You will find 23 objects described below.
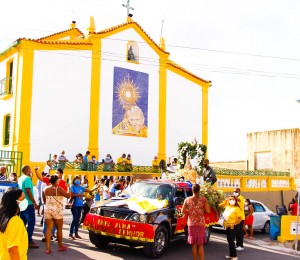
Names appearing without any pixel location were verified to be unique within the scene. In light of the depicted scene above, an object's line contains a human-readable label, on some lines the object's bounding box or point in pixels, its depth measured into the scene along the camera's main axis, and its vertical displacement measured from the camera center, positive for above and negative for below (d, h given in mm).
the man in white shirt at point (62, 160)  19547 +256
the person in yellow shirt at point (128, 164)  22062 +135
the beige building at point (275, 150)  34938 +1640
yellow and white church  21844 +4061
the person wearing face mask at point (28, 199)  9305 -759
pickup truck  9352 -1196
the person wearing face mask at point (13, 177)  11695 -348
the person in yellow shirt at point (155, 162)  24878 +298
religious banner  25094 +3894
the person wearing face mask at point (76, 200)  10836 -896
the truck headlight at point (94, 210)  10137 -1075
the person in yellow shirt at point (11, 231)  3988 -640
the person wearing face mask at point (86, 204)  12483 -1135
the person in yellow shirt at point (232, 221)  10297 -1306
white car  16719 -1961
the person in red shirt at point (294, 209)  18094 -1710
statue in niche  26062 +6954
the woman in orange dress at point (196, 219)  8734 -1075
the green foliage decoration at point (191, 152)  17469 +656
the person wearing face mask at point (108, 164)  21047 +110
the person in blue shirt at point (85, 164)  20000 +84
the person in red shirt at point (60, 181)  10620 -406
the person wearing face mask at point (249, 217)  14930 -1720
